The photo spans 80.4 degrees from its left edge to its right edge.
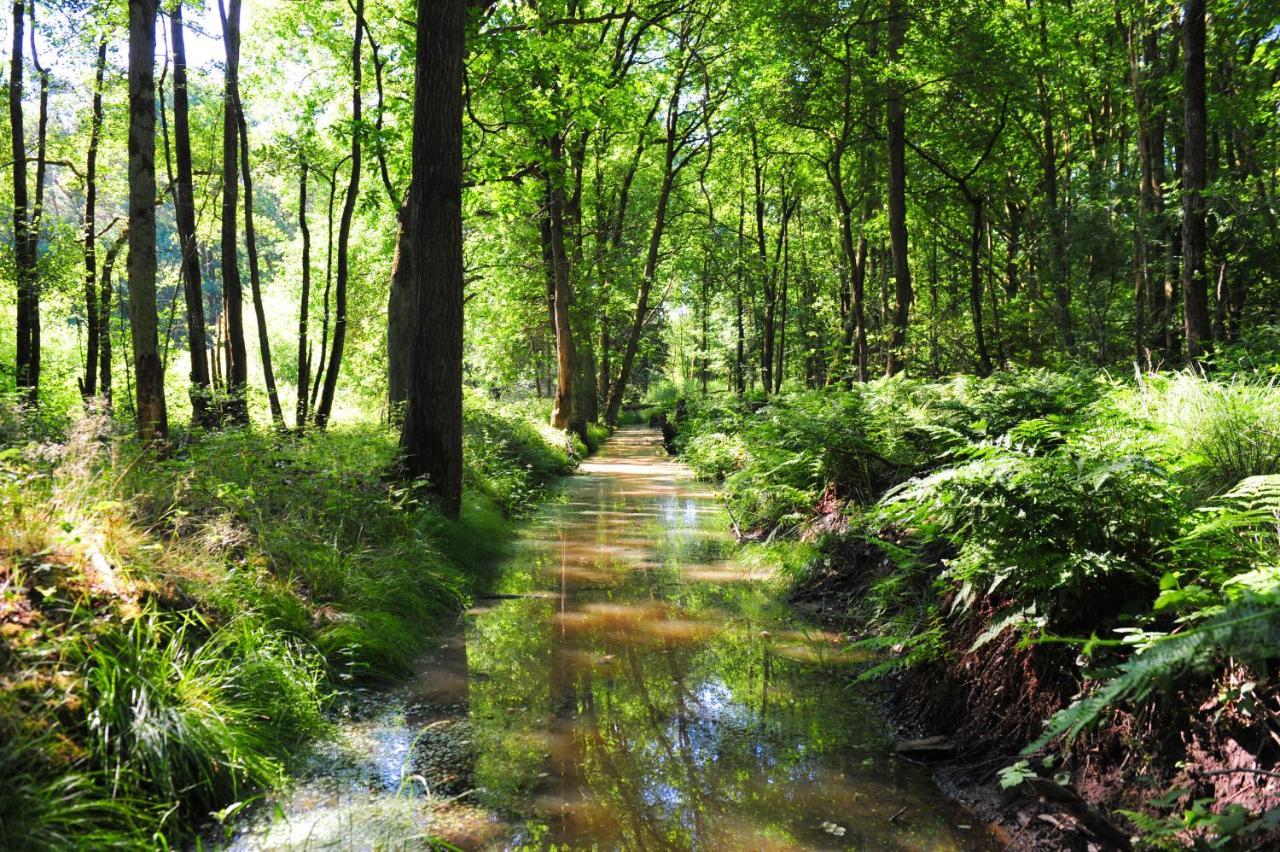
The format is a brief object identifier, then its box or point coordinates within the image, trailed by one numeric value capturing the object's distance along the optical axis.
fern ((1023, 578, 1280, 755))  2.10
